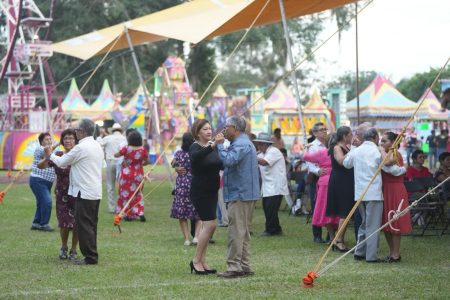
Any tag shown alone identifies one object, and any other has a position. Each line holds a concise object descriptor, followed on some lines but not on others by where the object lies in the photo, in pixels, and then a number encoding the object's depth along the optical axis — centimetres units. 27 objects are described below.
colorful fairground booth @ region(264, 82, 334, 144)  3381
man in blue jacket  879
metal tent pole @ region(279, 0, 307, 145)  1412
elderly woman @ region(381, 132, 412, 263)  996
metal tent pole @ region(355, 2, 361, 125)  1523
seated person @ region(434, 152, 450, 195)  1426
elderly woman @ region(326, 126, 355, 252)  1086
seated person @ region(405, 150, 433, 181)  1443
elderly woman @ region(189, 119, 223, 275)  895
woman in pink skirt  1169
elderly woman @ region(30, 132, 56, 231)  1364
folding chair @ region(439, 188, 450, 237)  1260
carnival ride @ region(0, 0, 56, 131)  3250
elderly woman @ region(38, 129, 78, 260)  1043
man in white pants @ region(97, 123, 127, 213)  1706
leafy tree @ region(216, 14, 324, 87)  5178
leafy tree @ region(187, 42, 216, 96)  5400
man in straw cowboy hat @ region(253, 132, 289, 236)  1306
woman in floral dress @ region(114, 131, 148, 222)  1521
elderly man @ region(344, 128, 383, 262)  992
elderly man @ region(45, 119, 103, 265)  981
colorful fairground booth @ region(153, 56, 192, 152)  4081
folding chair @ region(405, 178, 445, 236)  1256
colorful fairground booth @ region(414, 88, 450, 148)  4003
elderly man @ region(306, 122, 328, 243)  1210
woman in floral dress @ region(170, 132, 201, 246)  1186
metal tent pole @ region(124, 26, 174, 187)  1788
